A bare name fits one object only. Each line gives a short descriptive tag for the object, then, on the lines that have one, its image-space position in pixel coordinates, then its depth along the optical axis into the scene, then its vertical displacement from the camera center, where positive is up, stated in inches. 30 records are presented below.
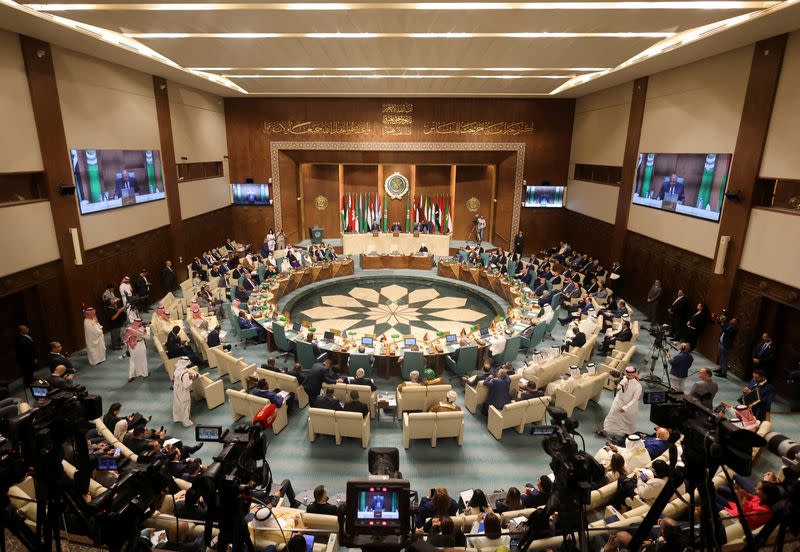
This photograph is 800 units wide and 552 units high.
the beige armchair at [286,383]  325.7 -157.6
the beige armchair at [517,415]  294.7 -162.8
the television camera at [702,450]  106.3 -67.0
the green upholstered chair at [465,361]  370.3 -160.8
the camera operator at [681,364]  341.1 -146.9
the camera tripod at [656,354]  347.0 -164.6
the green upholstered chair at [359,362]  364.2 -158.7
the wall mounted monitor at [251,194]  784.9 -57.1
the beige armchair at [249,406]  294.7 -159.4
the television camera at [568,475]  124.2 -84.5
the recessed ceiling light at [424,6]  269.0 +92.1
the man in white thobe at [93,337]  383.9 -149.7
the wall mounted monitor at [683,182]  411.8 -16.9
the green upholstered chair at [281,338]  410.0 -157.4
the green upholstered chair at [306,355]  377.4 -158.6
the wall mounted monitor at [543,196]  778.8 -54.7
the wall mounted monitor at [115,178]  427.8 -19.6
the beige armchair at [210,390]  323.3 -162.5
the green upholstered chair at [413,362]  360.2 -156.7
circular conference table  382.3 -152.3
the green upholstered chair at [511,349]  391.6 -157.8
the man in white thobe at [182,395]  305.9 -155.6
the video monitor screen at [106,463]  133.9 -90.3
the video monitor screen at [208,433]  122.1 -72.6
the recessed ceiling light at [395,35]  336.5 +94.0
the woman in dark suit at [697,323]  417.4 -142.4
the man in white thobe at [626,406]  290.7 -151.8
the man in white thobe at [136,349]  356.8 -147.6
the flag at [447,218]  868.6 -103.8
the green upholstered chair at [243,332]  436.5 -162.2
